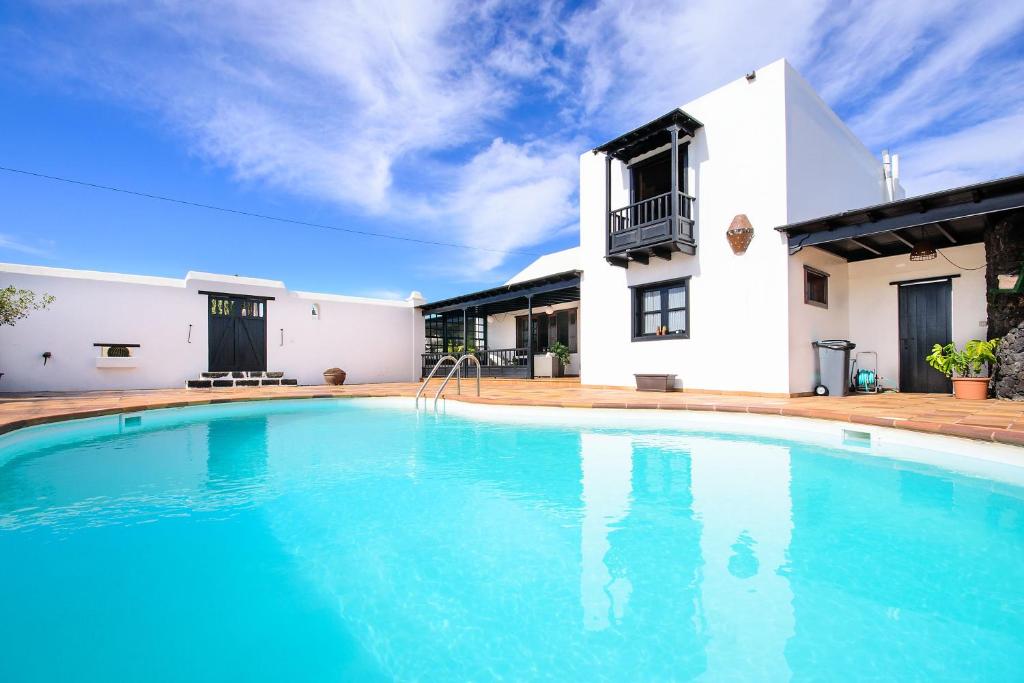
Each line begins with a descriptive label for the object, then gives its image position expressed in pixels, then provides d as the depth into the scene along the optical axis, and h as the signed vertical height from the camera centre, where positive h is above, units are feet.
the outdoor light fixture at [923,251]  24.66 +5.25
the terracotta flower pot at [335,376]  45.62 -2.39
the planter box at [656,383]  28.66 -2.13
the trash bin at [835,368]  25.52 -1.13
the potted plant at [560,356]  48.16 -0.59
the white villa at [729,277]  24.90 +5.04
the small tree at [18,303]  32.07 +3.89
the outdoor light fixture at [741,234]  26.09 +6.68
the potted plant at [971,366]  22.44 -1.01
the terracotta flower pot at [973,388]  22.33 -2.04
